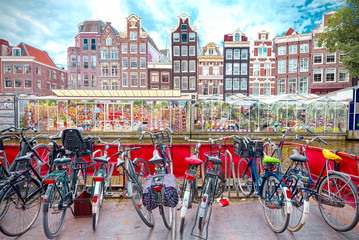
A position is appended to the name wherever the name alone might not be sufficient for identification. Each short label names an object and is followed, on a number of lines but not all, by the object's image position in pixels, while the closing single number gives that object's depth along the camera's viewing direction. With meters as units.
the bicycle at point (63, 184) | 2.53
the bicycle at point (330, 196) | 2.55
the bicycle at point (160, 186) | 2.44
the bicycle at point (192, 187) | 2.51
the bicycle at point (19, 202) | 2.63
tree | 15.60
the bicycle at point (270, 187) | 2.66
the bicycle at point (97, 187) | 2.68
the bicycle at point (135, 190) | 2.74
